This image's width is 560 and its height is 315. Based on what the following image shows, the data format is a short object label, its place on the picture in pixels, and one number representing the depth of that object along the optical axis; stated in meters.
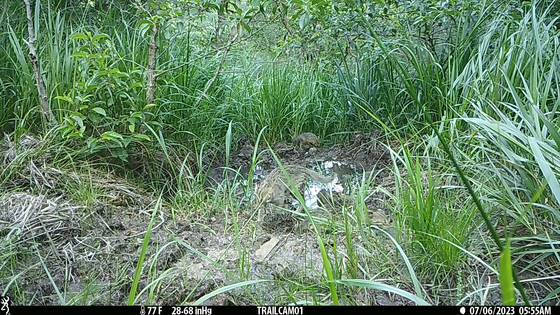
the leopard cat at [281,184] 2.40
